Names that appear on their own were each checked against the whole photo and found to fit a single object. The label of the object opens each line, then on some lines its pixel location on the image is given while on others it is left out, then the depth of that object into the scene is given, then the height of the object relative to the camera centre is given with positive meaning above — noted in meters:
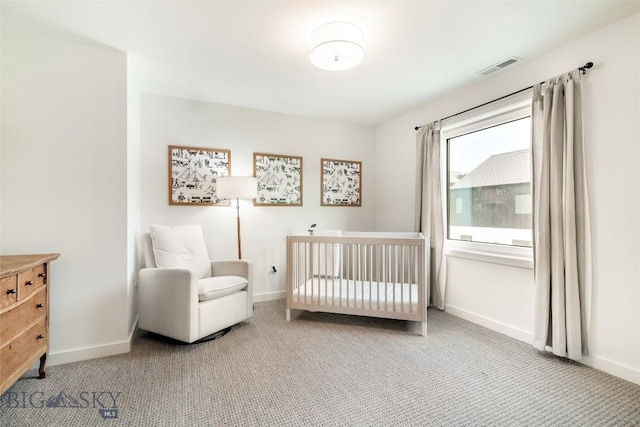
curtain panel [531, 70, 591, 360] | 2.01 -0.08
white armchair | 2.29 -0.63
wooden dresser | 1.47 -0.57
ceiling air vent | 2.36 +1.28
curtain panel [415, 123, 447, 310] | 3.16 +0.09
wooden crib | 2.57 -0.68
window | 2.53 +0.35
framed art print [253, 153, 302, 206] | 3.56 +0.46
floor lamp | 3.01 +0.29
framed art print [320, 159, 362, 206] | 3.97 +0.45
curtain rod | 1.99 +1.05
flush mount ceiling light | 1.84 +1.12
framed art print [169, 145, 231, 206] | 3.14 +0.48
